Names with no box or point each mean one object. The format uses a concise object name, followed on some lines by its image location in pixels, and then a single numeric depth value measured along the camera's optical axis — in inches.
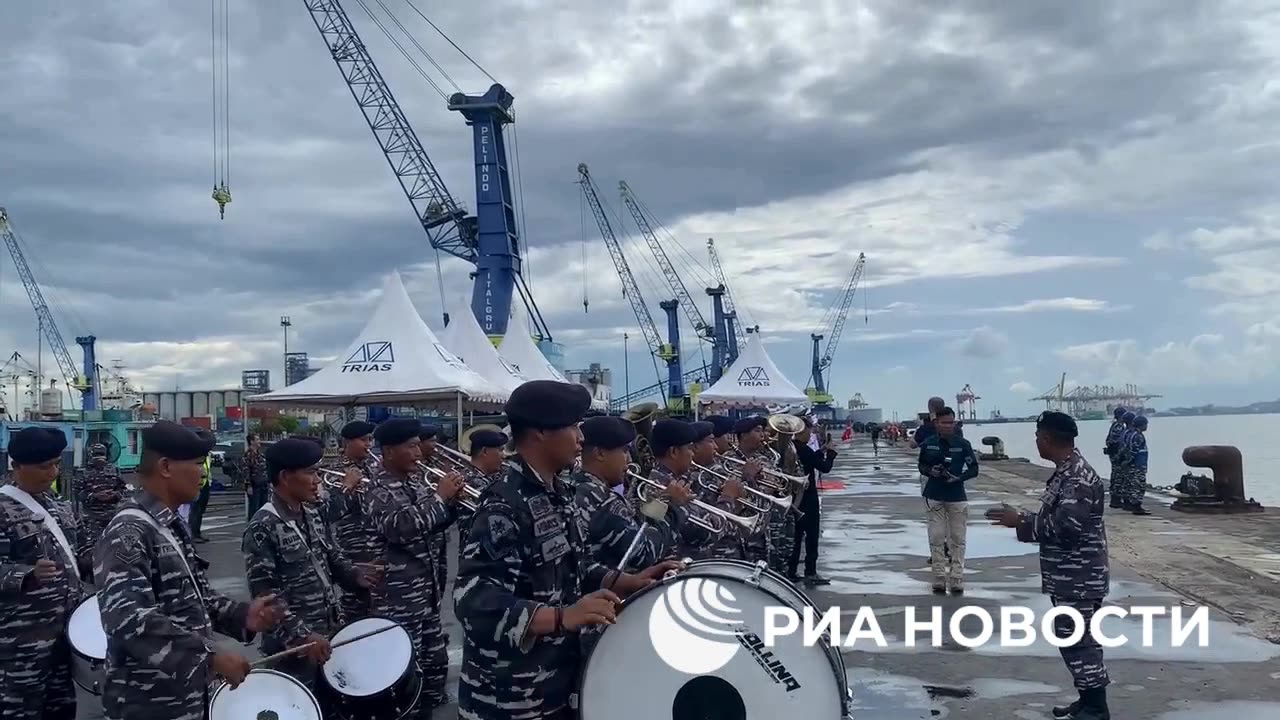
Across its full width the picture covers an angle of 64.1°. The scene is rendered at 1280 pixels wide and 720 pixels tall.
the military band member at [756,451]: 360.6
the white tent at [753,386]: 1317.7
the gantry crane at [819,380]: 5590.6
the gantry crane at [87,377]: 3639.3
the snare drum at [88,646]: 211.9
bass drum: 143.3
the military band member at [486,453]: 328.2
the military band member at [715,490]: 287.1
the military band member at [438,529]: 289.9
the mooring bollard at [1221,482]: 751.7
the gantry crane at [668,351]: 4232.0
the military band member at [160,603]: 152.9
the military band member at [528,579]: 138.1
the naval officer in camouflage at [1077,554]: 260.8
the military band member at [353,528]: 275.6
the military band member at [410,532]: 269.3
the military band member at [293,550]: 222.5
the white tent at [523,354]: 959.6
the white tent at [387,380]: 667.4
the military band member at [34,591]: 206.8
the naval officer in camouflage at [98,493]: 484.1
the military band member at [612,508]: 168.2
